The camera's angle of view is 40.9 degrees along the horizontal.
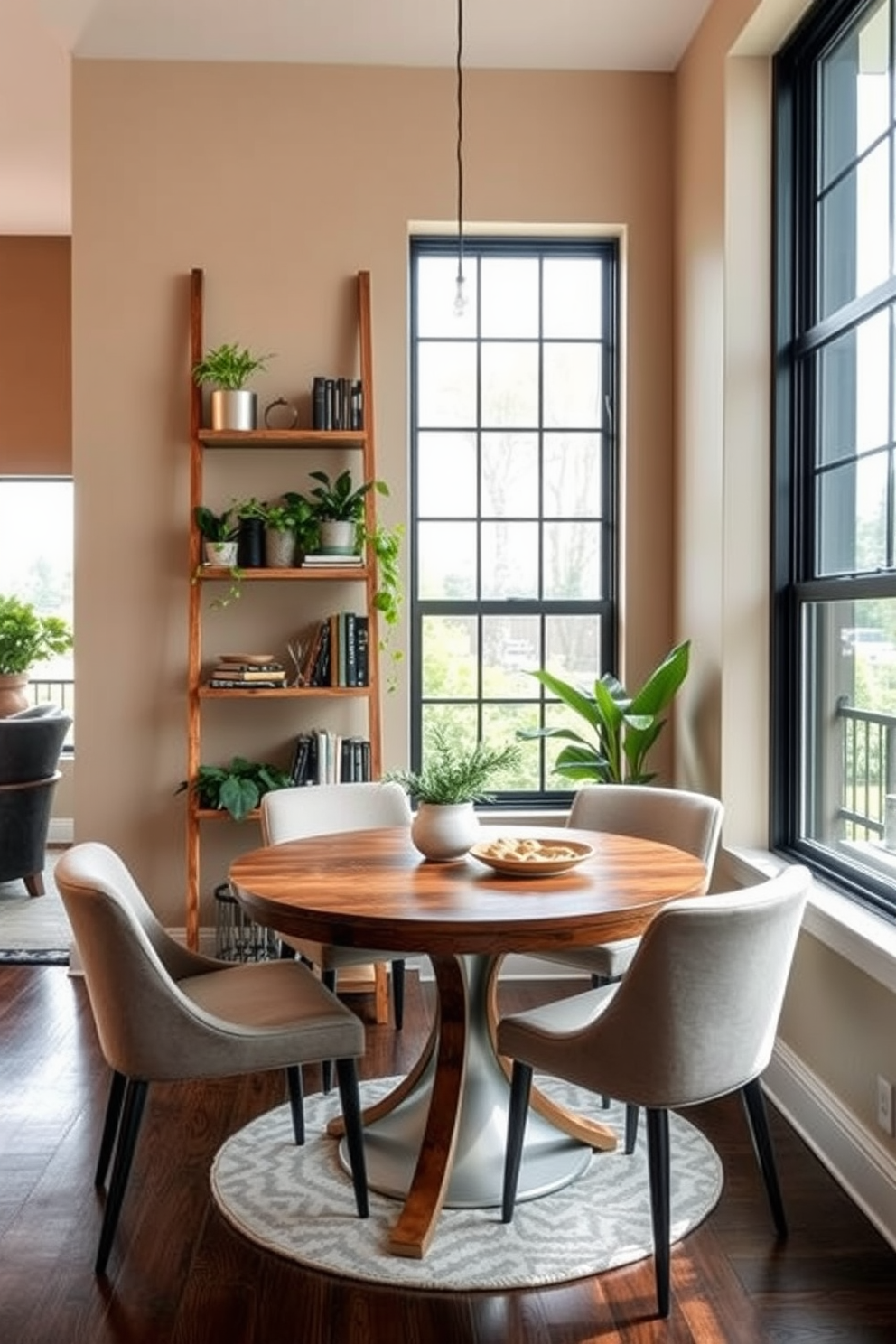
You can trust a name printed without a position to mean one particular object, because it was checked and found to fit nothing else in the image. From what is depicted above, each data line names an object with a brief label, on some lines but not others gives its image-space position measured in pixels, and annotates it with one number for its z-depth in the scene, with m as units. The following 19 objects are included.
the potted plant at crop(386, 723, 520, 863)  2.78
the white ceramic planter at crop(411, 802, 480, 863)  2.78
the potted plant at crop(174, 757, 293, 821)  4.01
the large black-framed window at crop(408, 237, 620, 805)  4.54
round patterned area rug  2.37
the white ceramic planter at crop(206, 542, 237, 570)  4.14
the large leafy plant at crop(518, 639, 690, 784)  3.83
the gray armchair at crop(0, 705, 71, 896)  5.30
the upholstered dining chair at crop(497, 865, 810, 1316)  2.13
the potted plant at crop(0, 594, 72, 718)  6.52
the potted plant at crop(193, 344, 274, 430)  4.12
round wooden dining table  2.28
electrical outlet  2.55
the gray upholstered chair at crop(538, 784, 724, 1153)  3.04
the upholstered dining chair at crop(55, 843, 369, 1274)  2.30
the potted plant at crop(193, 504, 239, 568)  4.15
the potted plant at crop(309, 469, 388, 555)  4.16
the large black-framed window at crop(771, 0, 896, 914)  2.95
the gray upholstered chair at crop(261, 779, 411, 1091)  3.39
